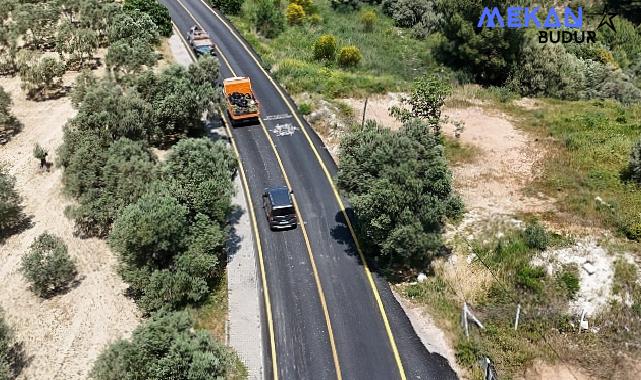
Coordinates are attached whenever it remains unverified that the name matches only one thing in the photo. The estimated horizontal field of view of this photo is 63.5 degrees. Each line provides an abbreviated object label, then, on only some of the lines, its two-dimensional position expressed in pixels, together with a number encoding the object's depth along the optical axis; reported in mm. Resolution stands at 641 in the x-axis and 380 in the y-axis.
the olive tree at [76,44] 51688
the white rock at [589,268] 26562
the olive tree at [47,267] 26484
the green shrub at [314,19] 67312
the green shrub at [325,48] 55219
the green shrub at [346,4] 75000
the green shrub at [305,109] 44406
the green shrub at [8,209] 31578
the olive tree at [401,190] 26672
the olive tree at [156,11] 56406
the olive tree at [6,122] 41812
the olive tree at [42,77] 46594
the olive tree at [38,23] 56031
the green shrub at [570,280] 26008
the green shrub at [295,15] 66494
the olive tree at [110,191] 30828
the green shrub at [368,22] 68500
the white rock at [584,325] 24609
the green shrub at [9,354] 21938
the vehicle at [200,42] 53781
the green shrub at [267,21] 62531
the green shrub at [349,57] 54294
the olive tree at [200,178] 28031
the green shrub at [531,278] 26172
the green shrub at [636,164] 32438
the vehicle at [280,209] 30828
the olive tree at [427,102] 37938
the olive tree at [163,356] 19969
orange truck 42312
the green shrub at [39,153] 36375
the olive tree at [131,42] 46094
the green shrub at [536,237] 28016
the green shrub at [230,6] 68000
